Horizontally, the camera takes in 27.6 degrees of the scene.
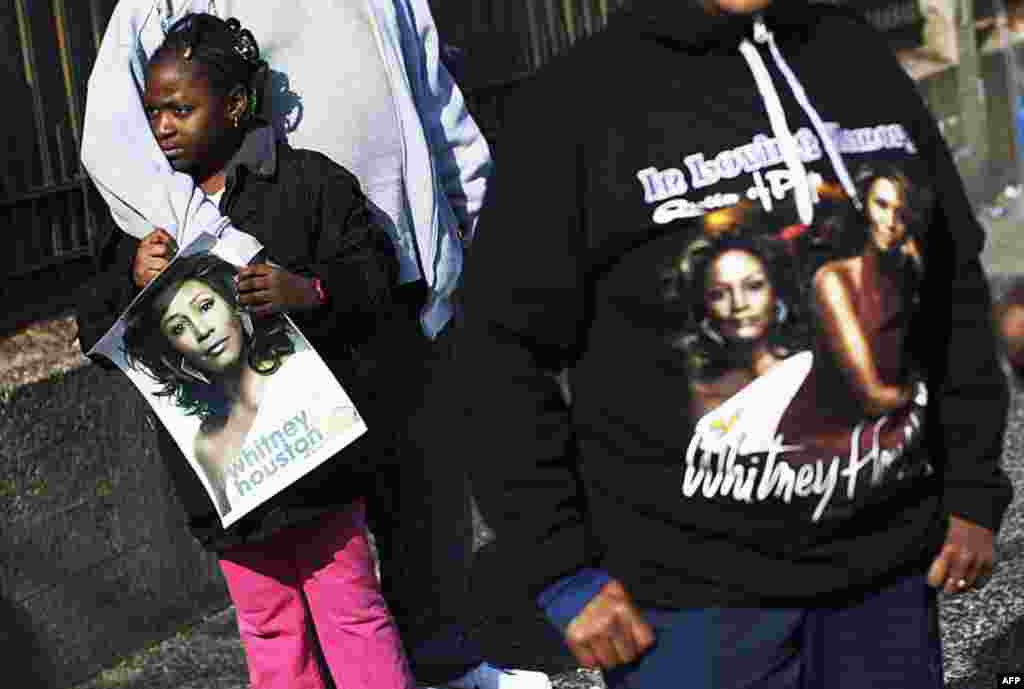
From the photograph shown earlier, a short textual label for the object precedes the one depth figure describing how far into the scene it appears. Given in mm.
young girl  3922
